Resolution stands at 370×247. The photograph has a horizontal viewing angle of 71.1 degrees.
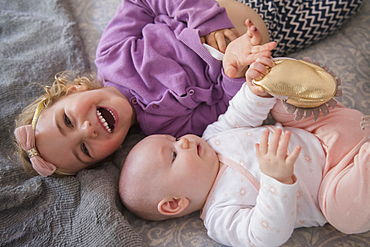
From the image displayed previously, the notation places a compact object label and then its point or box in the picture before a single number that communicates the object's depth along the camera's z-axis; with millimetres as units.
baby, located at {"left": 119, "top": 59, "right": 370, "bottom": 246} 783
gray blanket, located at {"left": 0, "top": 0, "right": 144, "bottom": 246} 852
